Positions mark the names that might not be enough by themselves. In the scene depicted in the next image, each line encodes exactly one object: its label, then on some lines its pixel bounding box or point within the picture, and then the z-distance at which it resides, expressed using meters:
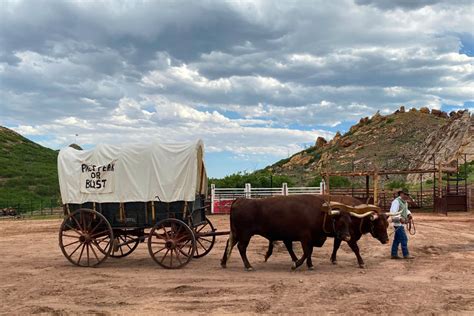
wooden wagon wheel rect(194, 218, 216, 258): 12.25
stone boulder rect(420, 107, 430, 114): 88.58
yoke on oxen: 11.64
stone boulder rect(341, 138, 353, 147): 81.67
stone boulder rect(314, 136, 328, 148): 91.25
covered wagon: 12.14
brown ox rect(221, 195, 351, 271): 11.46
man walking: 12.99
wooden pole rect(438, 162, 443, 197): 30.48
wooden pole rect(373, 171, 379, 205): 28.32
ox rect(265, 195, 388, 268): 11.93
